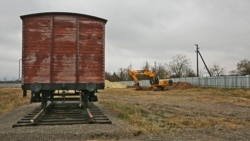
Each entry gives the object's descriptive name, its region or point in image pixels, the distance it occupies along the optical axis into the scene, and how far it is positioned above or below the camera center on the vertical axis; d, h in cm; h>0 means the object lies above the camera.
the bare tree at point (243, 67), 7403 +254
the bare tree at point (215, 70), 9006 +222
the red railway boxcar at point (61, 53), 1534 +108
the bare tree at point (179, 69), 9565 +261
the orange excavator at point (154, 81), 5281 -22
